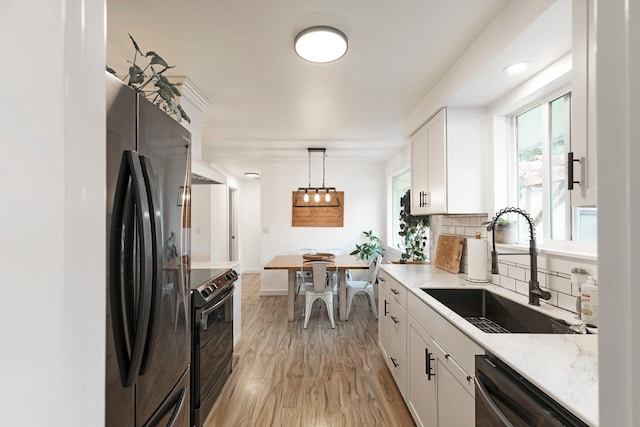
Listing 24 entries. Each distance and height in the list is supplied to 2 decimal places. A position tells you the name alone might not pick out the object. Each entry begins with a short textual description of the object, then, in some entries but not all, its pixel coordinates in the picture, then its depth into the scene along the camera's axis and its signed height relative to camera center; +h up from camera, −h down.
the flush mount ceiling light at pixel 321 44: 1.67 +1.00
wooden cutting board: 2.55 -0.36
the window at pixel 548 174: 1.63 +0.26
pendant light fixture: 5.52 +0.24
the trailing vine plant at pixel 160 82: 1.21 +0.58
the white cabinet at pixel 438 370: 1.27 -0.80
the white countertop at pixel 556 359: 0.78 -0.49
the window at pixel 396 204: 5.18 +0.17
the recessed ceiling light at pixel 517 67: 1.67 +0.85
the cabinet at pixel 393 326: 2.18 -0.95
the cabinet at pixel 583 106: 1.02 +0.39
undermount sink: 1.47 -0.59
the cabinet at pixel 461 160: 2.35 +0.43
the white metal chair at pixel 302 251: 5.39 -0.71
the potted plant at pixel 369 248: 4.91 -0.61
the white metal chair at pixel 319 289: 3.71 -0.98
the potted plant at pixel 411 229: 3.42 -0.20
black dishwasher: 0.81 -0.57
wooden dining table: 3.92 -0.92
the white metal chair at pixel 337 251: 5.52 -0.72
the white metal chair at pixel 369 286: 4.13 -1.03
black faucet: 1.56 -0.34
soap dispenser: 1.28 -0.39
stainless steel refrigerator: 0.84 -0.16
